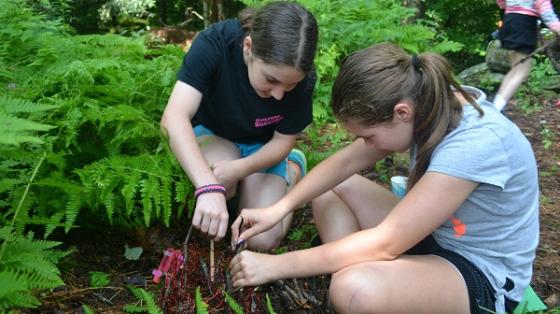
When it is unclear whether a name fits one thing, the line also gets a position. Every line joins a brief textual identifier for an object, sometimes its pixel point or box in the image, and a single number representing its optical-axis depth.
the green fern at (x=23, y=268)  1.72
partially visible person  5.41
